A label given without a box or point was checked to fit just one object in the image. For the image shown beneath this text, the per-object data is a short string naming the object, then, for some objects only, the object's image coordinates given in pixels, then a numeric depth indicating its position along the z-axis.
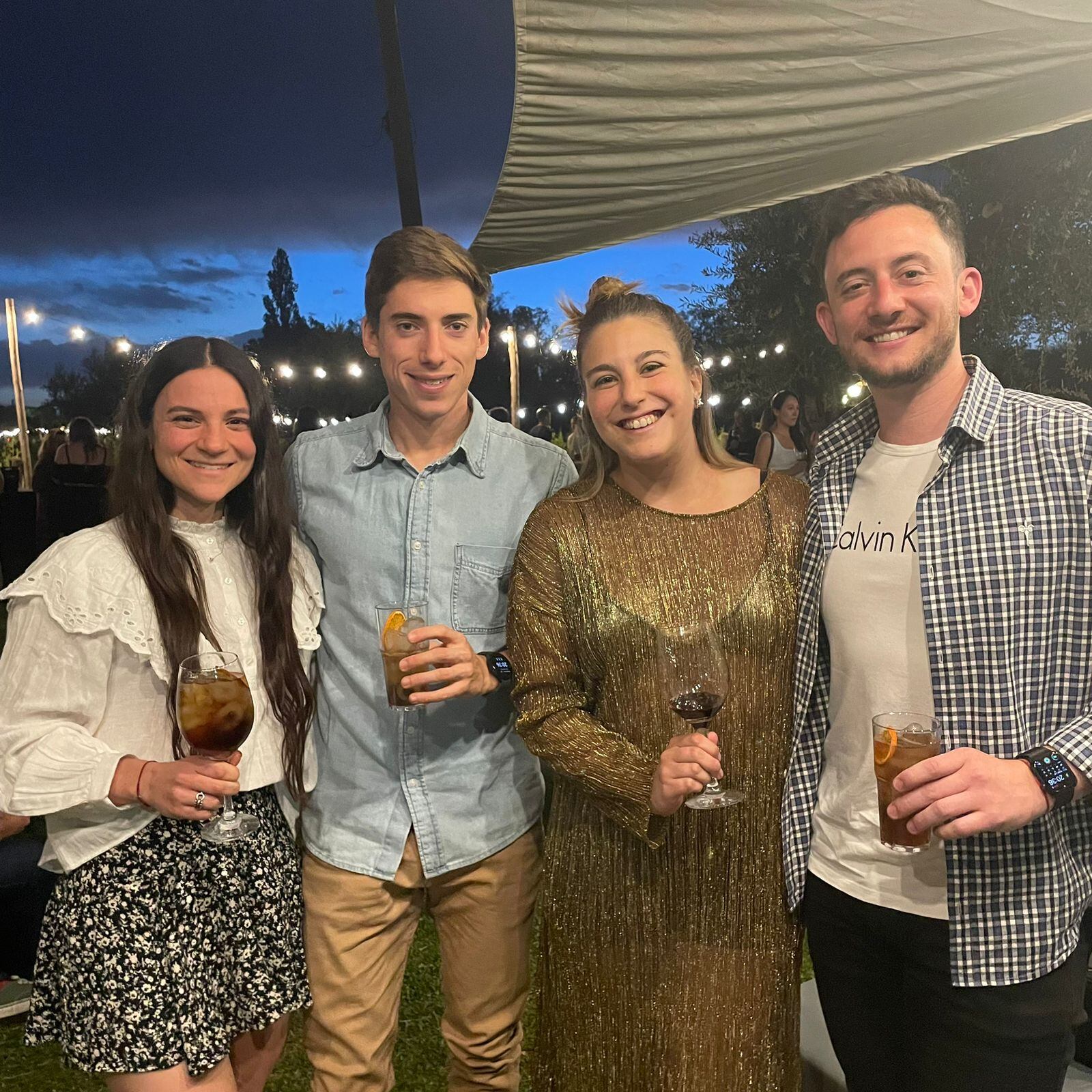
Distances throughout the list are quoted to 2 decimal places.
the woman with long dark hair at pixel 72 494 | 8.09
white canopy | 2.32
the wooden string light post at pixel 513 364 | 9.31
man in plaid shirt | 1.52
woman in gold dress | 1.89
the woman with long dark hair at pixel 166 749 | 1.68
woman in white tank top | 7.07
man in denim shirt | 2.12
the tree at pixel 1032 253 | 7.84
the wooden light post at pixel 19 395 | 9.20
